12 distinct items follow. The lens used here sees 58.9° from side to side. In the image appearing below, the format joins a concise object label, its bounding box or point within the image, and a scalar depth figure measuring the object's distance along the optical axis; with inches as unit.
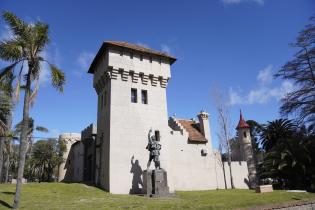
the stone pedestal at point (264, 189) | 832.1
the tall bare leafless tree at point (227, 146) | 1254.5
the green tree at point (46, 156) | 1603.1
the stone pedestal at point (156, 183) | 805.2
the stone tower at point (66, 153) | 1592.3
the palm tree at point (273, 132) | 1588.3
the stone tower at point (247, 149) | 1304.1
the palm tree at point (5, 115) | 850.8
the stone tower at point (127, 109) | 899.4
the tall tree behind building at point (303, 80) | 1096.2
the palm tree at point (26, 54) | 569.0
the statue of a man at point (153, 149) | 852.0
